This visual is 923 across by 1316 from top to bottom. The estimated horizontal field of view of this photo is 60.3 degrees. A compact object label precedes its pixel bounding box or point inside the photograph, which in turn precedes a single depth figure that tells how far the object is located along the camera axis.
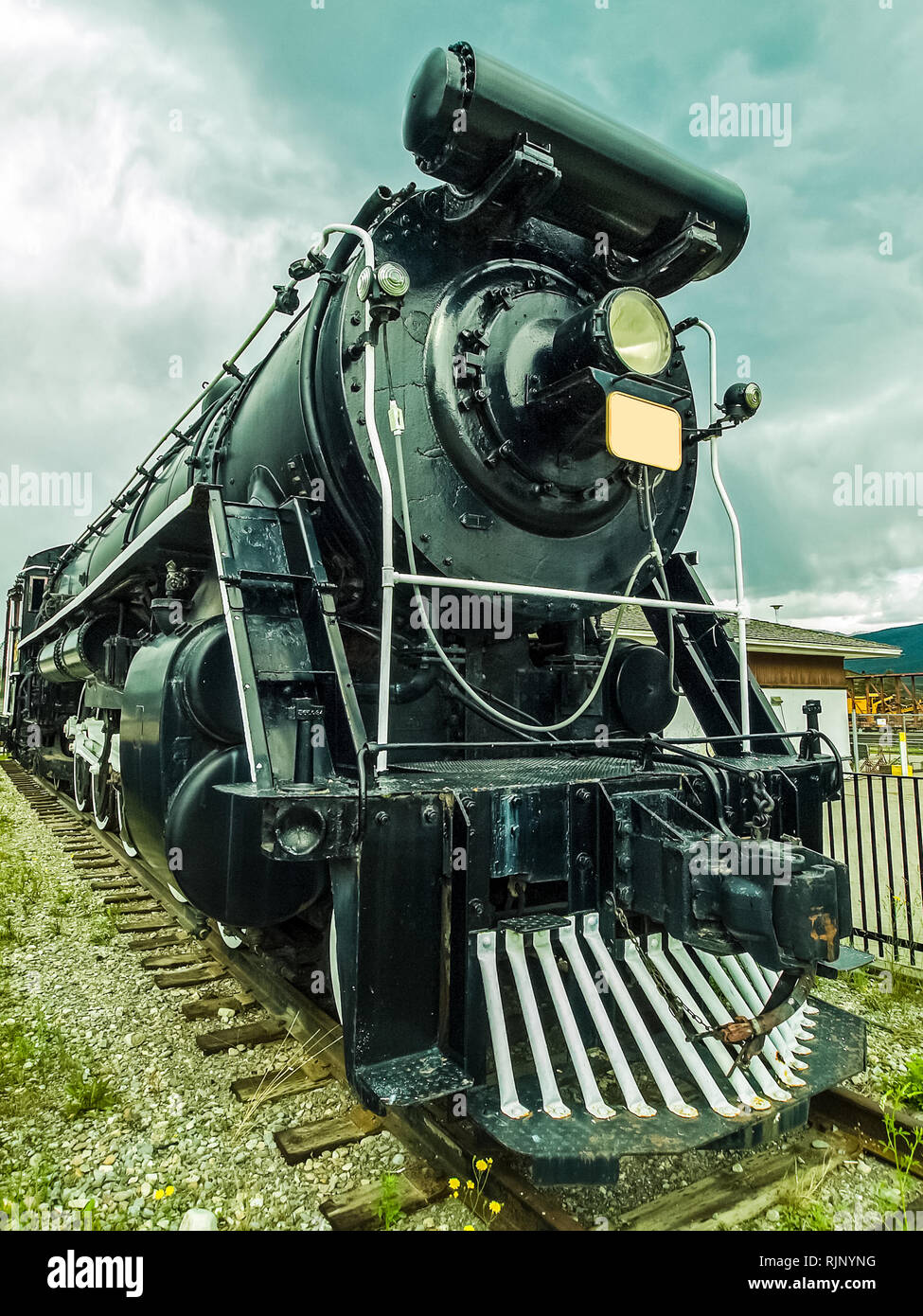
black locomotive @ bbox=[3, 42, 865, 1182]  2.20
